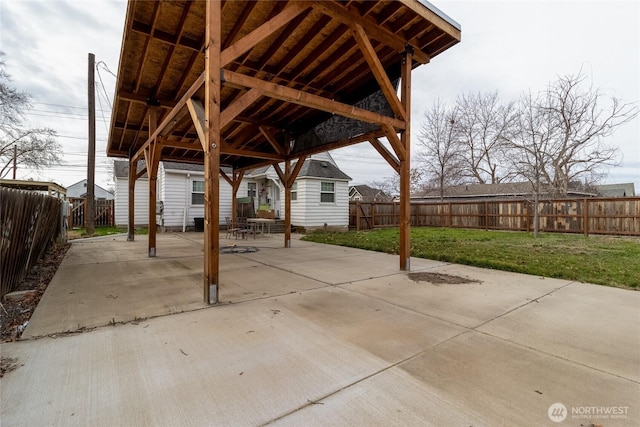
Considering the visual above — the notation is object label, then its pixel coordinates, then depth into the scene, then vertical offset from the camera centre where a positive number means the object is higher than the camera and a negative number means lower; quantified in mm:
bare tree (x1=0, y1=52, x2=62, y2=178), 15453 +5241
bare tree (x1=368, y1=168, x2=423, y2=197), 26544 +3969
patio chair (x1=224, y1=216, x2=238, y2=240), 10559 -554
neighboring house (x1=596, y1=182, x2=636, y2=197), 33500 +2963
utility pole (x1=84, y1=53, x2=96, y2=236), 11859 +2856
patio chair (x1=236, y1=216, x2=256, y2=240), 10573 -530
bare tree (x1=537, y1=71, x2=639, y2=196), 12794 +4352
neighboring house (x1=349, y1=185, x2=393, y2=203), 42938 +3331
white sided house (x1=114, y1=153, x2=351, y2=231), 13570 +1016
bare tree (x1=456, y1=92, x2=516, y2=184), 20328 +6567
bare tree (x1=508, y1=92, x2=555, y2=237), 12133 +3114
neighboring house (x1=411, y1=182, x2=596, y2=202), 22469 +2027
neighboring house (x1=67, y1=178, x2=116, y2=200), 51062 +4631
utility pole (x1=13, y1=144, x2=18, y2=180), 20391 +4345
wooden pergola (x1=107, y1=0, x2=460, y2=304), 3533 +2789
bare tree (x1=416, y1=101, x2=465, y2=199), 21391 +5584
